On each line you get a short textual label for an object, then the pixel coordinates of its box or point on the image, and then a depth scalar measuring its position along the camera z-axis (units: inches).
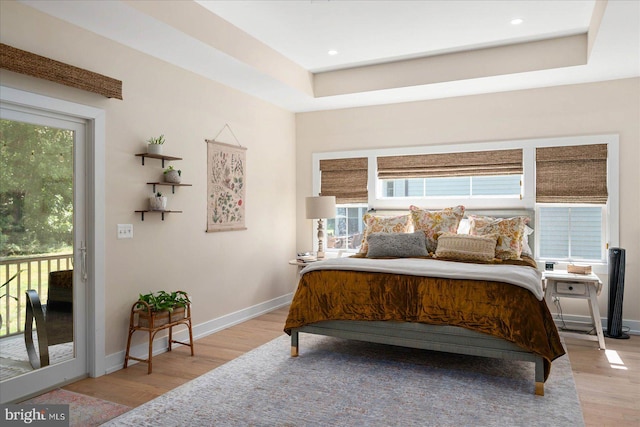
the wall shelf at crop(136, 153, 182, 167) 145.6
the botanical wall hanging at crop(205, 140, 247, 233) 179.0
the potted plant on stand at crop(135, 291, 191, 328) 136.4
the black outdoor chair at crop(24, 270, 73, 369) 117.8
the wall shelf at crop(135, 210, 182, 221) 146.4
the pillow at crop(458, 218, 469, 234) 192.2
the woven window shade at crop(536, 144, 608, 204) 182.4
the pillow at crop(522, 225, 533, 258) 181.8
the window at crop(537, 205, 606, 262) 185.6
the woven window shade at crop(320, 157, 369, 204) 228.1
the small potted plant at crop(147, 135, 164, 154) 147.0
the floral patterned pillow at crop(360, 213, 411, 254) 193.6
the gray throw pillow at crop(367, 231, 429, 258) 173.9
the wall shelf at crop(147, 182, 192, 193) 150.3
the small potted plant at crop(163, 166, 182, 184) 154.3
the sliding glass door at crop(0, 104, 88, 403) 112.4
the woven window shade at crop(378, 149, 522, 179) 198.5
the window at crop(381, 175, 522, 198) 201.5
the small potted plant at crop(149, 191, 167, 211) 147.9
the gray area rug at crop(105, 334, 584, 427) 103.2
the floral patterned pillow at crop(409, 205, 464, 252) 184.5
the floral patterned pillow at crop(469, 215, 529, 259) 168.6
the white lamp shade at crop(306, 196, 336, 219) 210.8
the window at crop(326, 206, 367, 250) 231.0
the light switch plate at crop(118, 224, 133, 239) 139.2
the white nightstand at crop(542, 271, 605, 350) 158.6
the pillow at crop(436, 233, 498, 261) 161.0
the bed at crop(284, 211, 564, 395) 118.9
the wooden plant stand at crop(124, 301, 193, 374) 134.2
